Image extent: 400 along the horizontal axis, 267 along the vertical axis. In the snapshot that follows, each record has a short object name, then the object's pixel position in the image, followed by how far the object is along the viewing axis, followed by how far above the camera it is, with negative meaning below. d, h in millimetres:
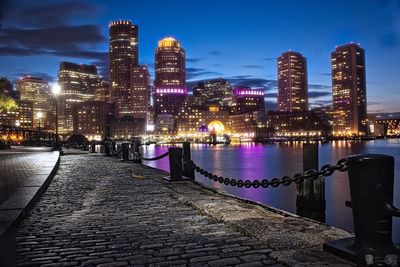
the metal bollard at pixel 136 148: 30984 -669
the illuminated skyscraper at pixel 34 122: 189450 +9306
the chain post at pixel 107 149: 38281 -833
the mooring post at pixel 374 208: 4695 -859
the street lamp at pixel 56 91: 37438 +4694
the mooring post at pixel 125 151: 30281 -843
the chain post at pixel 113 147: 39562 -672
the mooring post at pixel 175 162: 14227 -852
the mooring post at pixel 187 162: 15305 -901
